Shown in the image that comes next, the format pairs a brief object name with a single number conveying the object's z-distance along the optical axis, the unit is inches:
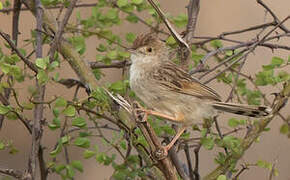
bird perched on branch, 301.7
